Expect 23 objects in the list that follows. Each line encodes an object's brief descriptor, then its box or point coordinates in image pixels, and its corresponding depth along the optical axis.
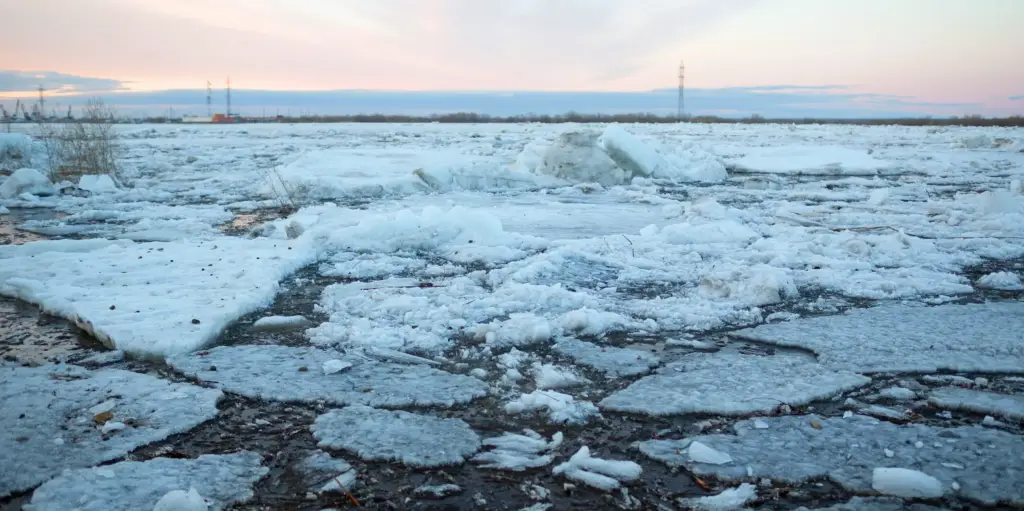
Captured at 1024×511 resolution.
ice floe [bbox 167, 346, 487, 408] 3.04
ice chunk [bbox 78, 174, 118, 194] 11.59
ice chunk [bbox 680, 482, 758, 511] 2.15
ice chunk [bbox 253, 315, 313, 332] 4.07
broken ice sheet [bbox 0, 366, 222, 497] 2.40
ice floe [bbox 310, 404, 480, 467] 2.49
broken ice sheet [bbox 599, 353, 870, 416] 2.94
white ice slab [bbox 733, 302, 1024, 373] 3.44
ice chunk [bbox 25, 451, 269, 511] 2.13
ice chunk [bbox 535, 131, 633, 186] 13.37
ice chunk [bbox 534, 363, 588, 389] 3.16
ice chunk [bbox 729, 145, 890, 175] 15.88
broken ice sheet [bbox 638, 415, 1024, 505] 2.29
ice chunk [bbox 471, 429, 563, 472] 2.43
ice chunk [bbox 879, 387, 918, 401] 3.01
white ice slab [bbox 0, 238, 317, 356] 3.81
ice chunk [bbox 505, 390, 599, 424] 2.79
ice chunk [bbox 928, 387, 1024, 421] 2.83
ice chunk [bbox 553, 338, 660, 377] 3.39
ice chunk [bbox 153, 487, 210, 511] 2.08
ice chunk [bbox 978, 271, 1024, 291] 5.07
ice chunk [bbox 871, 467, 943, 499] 2.21
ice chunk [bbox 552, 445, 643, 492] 2.29
